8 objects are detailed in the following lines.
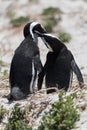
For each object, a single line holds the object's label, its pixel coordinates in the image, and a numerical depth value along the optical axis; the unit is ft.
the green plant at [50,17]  100.53
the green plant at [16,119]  43.55
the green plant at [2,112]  47.24
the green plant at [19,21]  103.45
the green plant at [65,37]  94.17
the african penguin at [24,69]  51.88
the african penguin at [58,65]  52.90
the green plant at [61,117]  41.32
